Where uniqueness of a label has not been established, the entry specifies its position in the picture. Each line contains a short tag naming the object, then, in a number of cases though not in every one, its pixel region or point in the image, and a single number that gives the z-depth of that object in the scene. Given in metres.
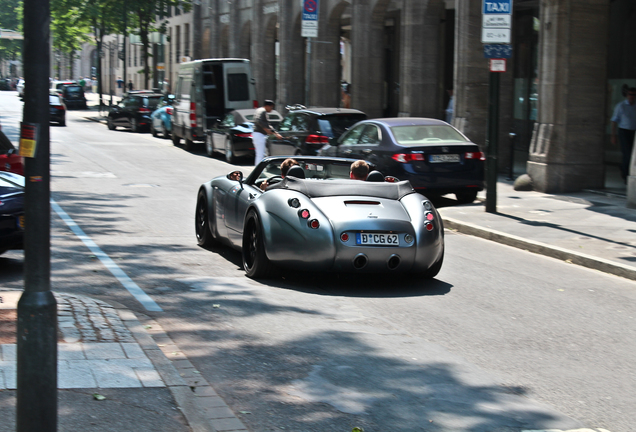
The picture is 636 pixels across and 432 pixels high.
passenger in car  9.39
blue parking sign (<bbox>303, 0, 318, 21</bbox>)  23.45
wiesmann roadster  8.12
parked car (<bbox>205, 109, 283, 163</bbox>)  24.23
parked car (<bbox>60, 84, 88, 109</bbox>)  62.91
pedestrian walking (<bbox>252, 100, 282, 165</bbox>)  20.98
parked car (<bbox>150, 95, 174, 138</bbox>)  34.43
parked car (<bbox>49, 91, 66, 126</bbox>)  43.17
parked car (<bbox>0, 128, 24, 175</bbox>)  12.23
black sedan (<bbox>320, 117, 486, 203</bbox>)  14.98
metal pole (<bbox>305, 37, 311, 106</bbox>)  24.10
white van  28.16
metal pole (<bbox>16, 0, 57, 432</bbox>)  3.83
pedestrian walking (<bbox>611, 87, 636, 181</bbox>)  17.02
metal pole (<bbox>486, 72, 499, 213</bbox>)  14.18
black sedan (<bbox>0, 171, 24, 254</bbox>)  8.67
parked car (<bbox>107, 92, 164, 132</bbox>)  39.91
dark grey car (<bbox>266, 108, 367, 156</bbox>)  19.47
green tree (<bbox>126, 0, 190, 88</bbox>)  53.56
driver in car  9.52
